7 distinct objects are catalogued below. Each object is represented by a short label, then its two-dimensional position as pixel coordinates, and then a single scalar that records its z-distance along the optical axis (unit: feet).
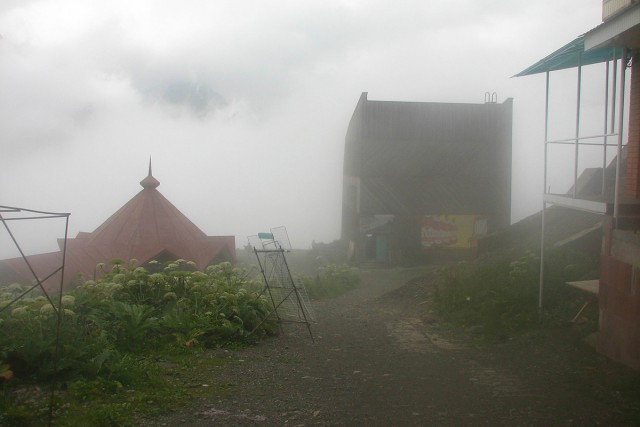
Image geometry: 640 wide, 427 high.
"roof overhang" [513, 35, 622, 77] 33.86
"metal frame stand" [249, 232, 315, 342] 38.58
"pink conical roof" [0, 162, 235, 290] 73.10
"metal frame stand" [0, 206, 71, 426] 17.98
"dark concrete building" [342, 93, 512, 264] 103.40
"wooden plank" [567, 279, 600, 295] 35.12
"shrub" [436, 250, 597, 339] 39.40
